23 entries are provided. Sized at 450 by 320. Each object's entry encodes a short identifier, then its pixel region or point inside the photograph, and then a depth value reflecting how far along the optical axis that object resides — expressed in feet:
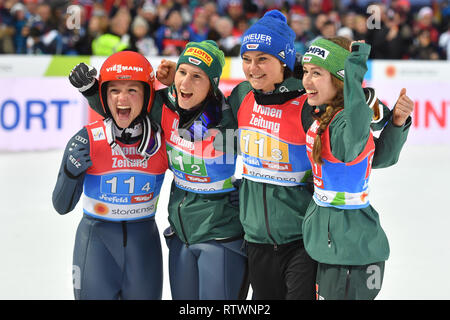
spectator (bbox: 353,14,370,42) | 38.58
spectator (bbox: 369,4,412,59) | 38.11
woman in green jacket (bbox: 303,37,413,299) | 9.29
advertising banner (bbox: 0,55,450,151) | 30.40
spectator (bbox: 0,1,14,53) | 35.17
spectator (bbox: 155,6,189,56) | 36.63
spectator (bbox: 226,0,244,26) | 40.50
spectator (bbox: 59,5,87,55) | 33.96
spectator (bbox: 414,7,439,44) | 42.32
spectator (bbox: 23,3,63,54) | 34.09
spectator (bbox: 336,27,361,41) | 38.40
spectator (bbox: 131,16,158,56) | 35.22
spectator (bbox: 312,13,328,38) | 38.52
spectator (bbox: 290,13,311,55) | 37.41
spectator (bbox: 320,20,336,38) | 36.37
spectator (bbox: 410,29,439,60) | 39.42
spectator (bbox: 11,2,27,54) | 35.86
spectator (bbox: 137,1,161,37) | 37.88
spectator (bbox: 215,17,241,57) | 36.52
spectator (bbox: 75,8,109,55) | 33.55
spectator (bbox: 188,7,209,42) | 37.91
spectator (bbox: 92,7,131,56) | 32.83
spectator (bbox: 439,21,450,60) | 39.99
